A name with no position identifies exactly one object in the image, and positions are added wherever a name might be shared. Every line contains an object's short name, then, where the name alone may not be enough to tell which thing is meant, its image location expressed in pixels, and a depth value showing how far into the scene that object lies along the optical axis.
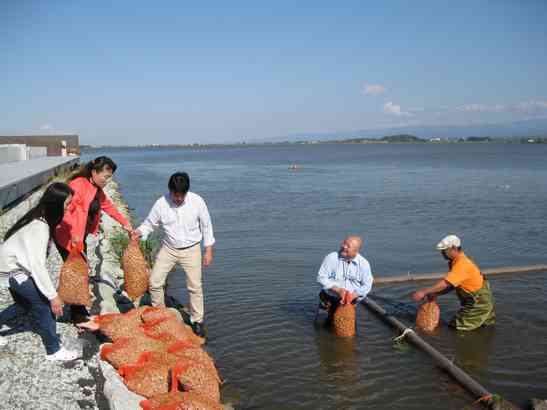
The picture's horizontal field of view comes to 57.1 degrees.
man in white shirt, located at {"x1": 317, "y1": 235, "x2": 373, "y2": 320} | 6.76
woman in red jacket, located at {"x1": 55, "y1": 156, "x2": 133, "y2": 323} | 5.42
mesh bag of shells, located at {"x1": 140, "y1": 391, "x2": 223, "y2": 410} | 4.14
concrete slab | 13.15
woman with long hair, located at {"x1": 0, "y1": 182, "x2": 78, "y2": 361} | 4.30
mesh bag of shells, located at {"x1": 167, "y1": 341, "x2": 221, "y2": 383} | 4.86
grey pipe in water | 5.39
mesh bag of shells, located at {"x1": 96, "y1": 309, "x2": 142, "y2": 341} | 5.28
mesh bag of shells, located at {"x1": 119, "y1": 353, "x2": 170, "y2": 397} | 4.55
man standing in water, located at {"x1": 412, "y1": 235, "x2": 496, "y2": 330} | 6.67
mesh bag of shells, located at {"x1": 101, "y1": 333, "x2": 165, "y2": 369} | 4.90
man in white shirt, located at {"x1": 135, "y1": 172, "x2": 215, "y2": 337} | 5.82
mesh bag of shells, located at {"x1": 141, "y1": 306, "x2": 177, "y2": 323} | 5.63
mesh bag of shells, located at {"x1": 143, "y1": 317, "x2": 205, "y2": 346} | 5.45
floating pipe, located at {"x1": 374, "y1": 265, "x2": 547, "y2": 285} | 9.37
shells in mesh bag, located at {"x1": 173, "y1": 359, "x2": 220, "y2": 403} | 4.54
